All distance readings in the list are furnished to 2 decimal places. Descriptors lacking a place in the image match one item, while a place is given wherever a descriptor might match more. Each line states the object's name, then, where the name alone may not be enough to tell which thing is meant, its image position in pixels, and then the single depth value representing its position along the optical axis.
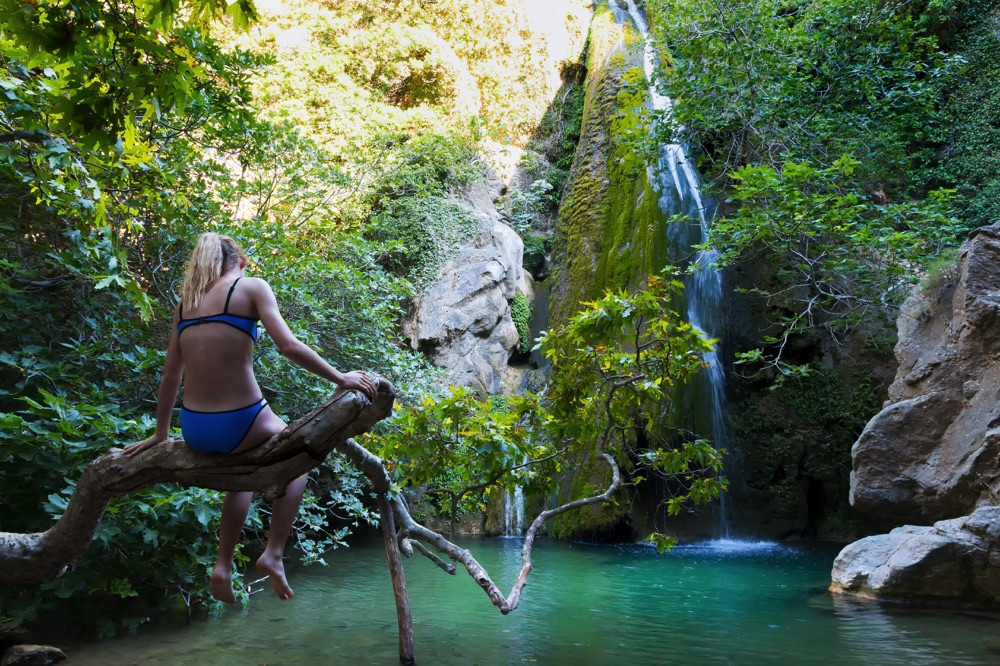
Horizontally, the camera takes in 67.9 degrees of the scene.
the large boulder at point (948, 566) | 7.30
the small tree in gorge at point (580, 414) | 5.27
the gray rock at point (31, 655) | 5.12
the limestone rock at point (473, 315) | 15.23
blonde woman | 3.14
